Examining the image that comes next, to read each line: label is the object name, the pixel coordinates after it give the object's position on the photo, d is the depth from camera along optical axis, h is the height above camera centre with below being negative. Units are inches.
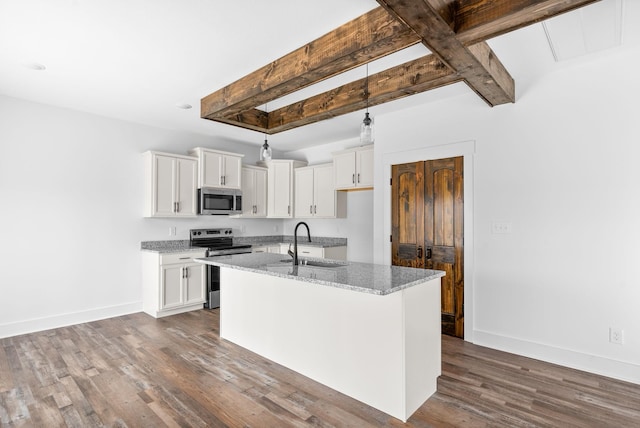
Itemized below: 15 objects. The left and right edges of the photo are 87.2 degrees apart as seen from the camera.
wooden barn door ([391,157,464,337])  142.4 -2.8
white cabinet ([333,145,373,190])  190.4 +28.9
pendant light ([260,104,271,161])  140.6 +27.0
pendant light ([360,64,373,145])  103.7 +26.6
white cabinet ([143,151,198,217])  179.5 +17.8
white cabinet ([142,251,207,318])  172.2 -35.2
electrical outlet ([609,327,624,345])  107.5 -38.0
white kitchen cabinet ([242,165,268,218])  226.1 +17.8
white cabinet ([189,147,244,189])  195.9 +29.7
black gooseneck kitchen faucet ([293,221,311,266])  116.8 -14.3
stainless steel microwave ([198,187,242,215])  194.5 +9.8
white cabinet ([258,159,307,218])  236.2 +20.7
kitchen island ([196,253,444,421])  84.8 -31.8
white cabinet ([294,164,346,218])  215.0 +14.9
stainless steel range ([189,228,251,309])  190.5 -18.0
